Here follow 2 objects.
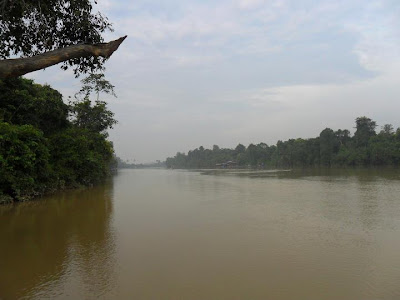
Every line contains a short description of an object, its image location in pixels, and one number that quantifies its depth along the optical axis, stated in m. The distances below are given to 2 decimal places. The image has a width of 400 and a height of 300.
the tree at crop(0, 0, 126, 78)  4.41
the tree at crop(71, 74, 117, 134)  25.19
